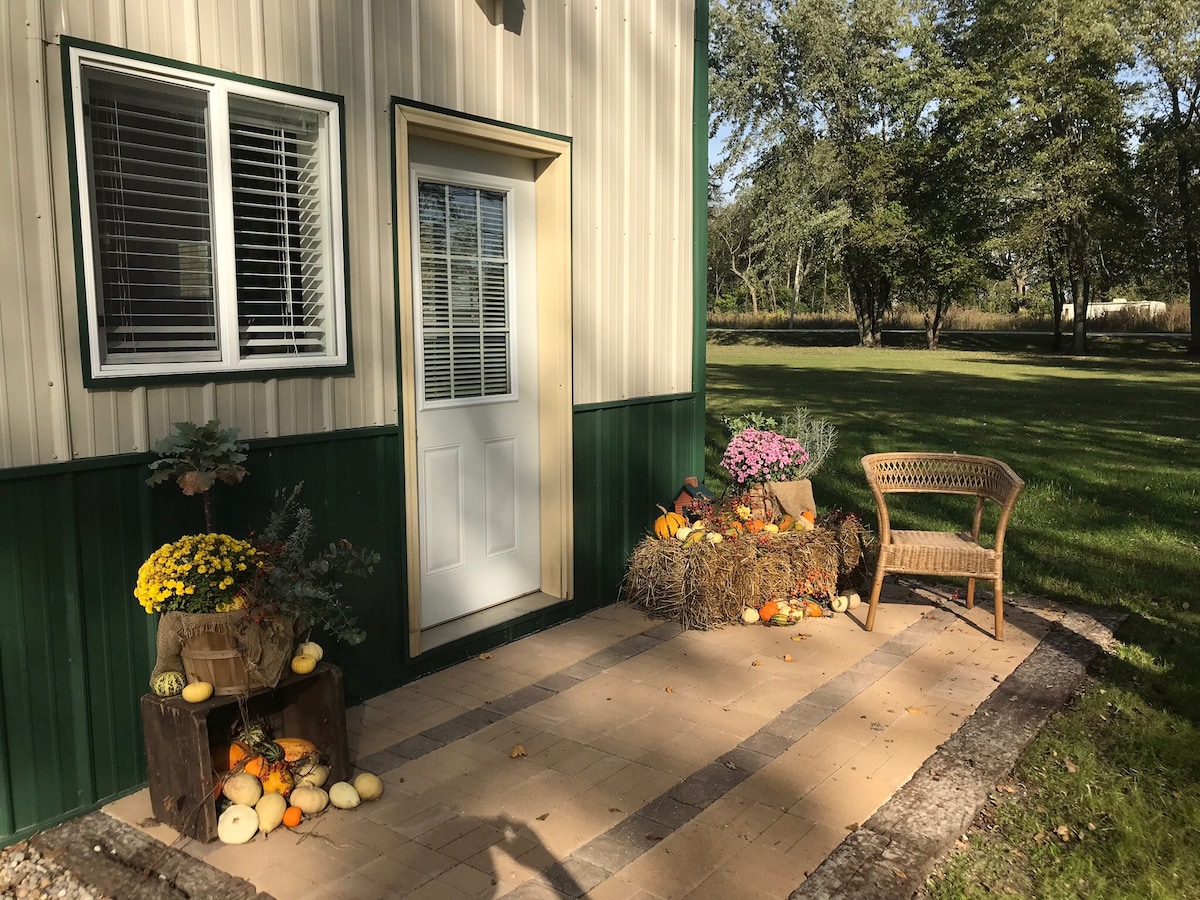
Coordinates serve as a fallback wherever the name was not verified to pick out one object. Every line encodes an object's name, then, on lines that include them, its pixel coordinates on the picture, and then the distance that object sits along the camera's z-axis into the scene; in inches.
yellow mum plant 113.4
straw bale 197.8
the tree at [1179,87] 1008.2
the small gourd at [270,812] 117.2
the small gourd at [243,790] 118.0
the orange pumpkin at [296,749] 126.0
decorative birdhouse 230.4
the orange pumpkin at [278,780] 121.8
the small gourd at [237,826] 115.3
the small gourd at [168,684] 116.2
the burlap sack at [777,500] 221.8
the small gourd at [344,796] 123.3
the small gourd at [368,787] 125.3
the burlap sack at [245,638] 115.5
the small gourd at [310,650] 125.4
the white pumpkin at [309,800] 121.0
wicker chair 183.9
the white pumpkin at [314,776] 124.2
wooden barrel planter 116.1
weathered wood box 114.9
